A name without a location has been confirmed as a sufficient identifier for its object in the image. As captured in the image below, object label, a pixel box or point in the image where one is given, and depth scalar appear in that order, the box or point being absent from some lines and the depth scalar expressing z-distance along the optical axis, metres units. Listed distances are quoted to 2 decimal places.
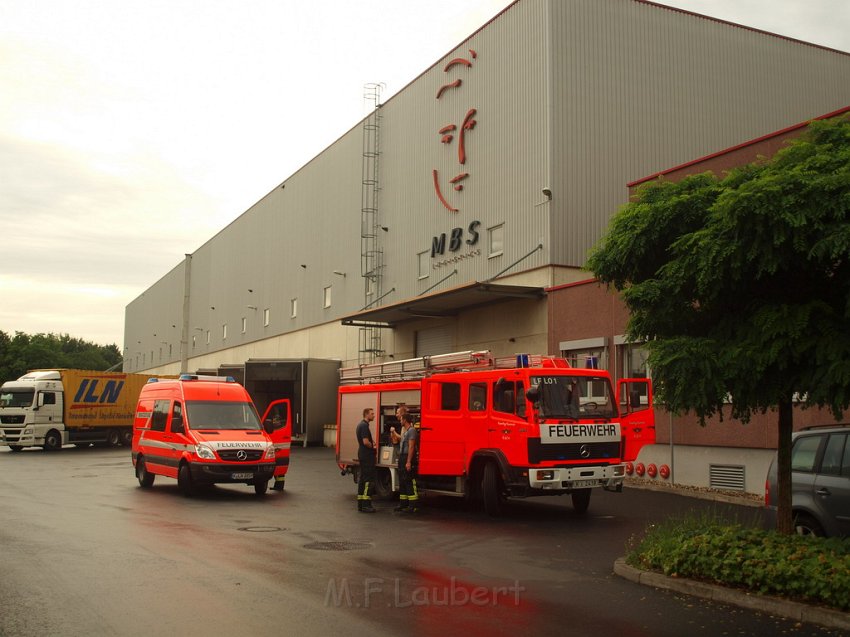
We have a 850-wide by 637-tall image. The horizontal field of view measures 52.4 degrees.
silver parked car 9.28
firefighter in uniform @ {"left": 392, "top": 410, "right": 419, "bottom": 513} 16.02
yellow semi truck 37.06
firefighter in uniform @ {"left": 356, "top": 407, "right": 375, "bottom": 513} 16.06
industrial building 27.23
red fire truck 14.66
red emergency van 18.19
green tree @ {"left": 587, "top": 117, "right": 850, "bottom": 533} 7.79
